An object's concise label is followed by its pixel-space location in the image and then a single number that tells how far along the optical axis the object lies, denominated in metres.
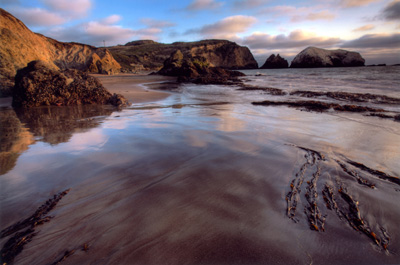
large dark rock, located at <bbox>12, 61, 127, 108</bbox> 5.73
